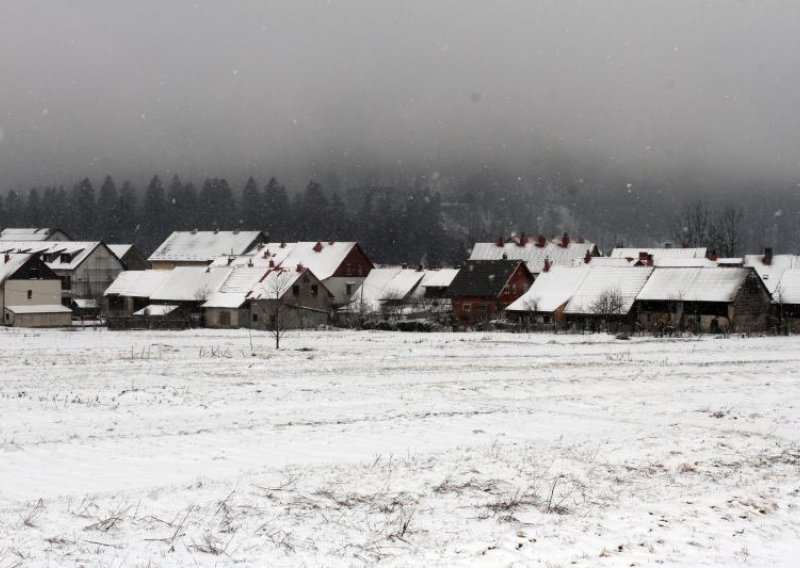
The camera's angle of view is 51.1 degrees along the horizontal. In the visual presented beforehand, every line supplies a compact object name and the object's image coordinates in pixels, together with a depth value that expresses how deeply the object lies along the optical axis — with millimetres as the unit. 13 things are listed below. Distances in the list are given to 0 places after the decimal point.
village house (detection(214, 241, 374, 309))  97000
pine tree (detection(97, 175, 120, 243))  178375
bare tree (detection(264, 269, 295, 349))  70775
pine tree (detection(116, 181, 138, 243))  178375
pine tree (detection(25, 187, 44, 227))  188375
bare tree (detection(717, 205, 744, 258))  116562
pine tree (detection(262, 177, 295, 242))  172625
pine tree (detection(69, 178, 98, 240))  180875
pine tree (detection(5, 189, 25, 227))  193875
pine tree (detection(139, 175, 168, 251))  178725
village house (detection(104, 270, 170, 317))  87319
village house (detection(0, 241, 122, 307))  106188
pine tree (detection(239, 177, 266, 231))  180800
